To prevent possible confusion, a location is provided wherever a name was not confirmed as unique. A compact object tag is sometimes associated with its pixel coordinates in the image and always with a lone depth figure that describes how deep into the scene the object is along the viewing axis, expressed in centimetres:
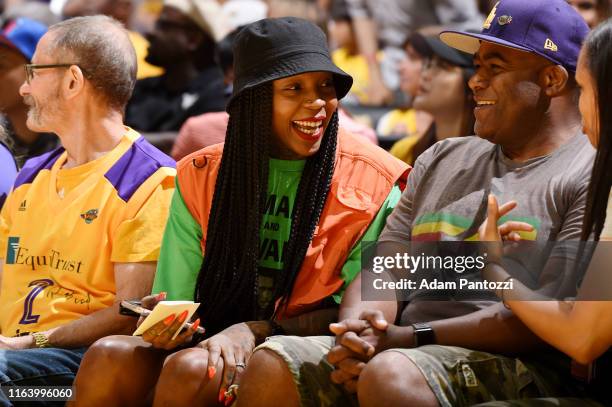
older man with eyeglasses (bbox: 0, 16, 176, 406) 599
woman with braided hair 566
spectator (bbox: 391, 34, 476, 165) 849
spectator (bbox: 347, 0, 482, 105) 1102
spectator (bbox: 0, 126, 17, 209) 706
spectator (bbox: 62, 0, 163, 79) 1159
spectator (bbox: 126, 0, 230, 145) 1008
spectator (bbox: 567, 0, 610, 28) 847
